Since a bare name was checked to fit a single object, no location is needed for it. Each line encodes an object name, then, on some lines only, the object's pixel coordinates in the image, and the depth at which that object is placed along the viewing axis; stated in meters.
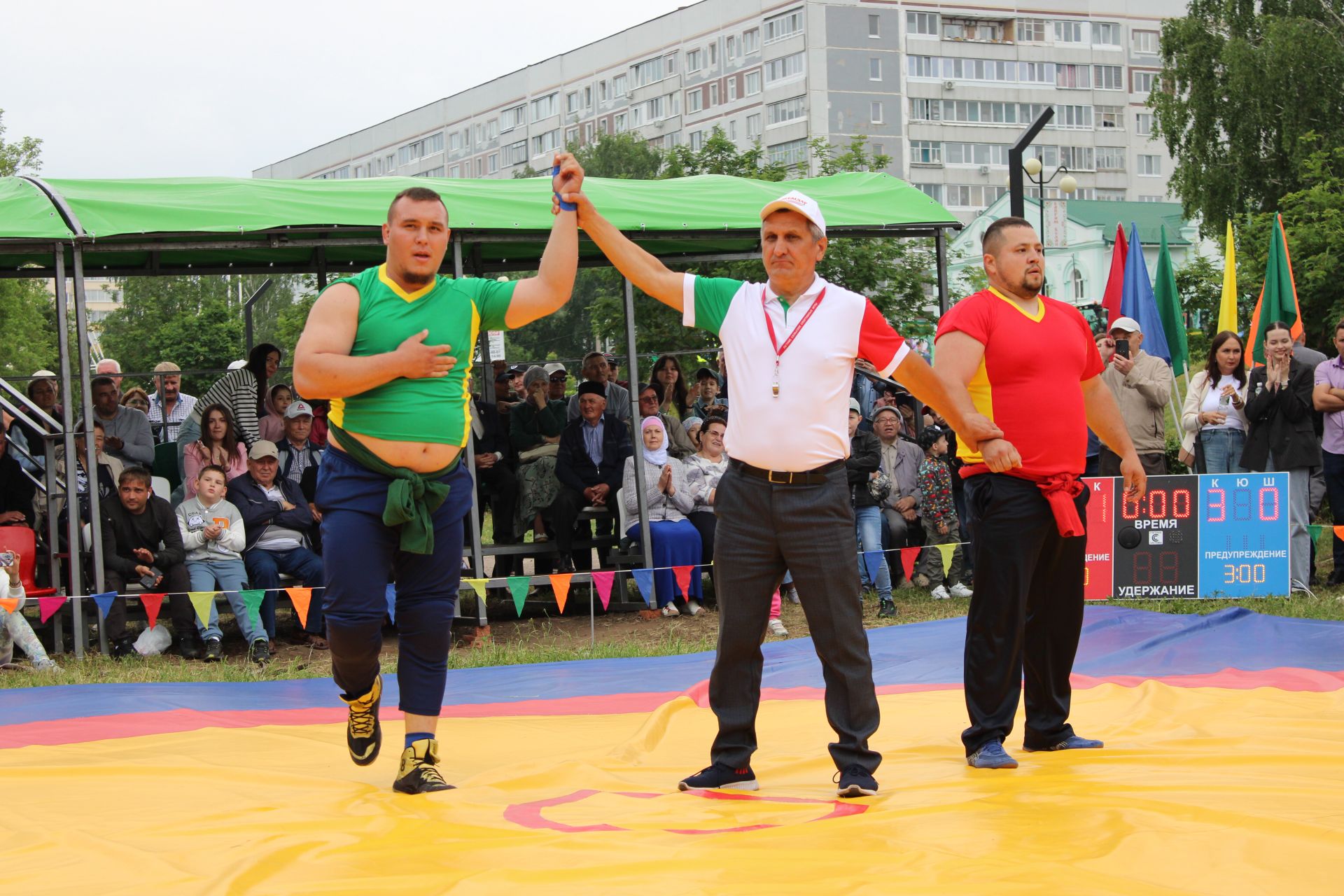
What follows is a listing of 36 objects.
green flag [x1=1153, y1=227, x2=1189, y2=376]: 17.39
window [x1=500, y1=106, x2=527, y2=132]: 81.00
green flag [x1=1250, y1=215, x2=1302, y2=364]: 14.00
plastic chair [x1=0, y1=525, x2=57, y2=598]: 9.12
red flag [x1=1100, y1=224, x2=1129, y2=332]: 16.96
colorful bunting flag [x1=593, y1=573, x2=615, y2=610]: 9.55
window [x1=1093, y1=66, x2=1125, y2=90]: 77.06
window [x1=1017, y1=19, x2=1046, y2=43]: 75.25
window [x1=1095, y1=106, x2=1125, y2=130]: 78.06
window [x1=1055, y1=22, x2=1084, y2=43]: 75.88
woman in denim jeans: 10.62
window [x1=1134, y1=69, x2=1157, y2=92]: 77.44
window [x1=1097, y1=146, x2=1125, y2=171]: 78.88
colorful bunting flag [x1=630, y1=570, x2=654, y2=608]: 10.14
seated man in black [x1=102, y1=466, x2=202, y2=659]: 9.20
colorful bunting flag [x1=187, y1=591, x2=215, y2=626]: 8.98
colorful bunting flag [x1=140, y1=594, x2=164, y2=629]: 8.91
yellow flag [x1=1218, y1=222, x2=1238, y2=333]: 16.47
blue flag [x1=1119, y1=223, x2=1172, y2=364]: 15.45
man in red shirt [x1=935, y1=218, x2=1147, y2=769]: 4.83
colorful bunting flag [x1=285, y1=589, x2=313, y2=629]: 9.27
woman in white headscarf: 10.47
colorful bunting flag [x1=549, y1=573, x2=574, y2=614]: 9.52
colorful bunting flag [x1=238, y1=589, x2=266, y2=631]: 9.13
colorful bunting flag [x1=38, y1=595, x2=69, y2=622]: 8.63
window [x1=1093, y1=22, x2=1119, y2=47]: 76.44
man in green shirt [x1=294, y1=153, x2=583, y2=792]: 4.46
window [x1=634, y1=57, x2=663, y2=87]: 74.44
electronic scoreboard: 9.70
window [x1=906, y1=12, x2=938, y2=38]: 71.44
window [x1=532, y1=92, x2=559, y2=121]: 79.44
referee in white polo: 4.39
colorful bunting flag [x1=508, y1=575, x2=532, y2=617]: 9.28
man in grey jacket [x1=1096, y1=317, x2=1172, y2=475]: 10.72
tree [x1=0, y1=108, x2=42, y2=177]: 41.38
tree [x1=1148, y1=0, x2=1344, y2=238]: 33.06
